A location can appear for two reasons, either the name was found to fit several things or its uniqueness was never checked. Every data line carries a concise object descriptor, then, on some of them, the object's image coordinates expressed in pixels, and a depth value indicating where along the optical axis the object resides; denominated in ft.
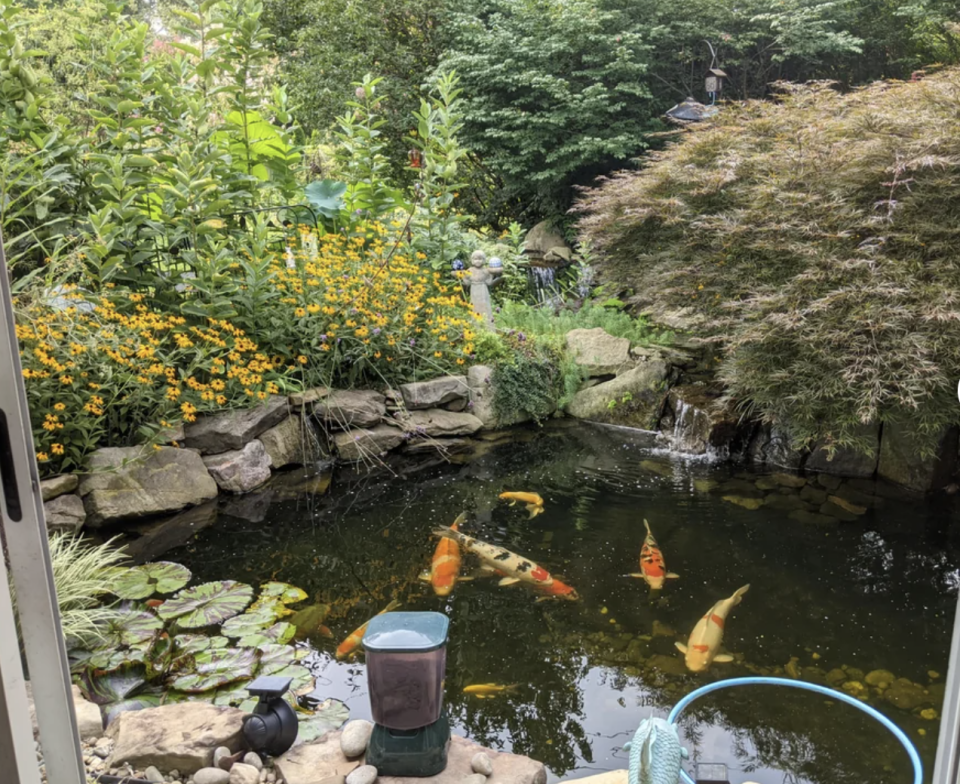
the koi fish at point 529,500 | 14.57
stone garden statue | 20.59
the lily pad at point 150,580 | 10.82
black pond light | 7.14
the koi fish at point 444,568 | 11.43
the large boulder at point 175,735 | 6.97
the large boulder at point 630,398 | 19.95
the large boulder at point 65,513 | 12.41
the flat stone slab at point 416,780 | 6.98
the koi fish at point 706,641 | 9.54
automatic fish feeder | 6.84
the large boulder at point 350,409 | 16.63
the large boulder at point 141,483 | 13.14
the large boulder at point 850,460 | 15.97
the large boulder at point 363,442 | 16.75
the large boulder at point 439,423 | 17.61
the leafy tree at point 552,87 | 30.35
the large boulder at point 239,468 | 14.96
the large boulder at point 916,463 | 15.26
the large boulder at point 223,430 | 14.99
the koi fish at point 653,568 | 11.54
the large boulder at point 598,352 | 20.93
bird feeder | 25.16
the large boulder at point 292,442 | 16.12
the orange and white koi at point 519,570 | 11.30
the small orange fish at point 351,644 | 9.78
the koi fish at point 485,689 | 8.99
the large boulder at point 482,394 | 19.11
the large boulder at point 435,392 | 17.95
